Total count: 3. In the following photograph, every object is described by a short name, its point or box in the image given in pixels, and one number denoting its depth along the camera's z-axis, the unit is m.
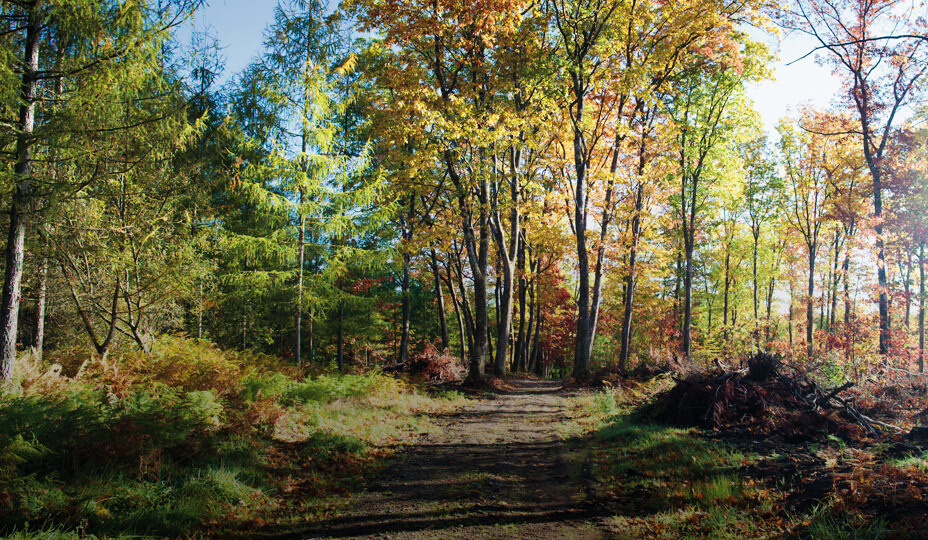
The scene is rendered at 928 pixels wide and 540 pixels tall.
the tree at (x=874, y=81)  15.45
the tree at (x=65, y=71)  6.48
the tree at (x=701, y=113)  17.38
